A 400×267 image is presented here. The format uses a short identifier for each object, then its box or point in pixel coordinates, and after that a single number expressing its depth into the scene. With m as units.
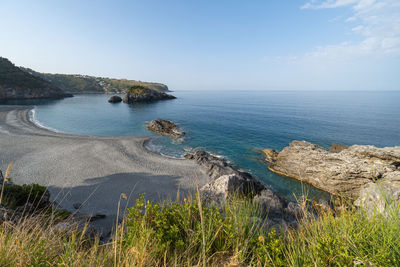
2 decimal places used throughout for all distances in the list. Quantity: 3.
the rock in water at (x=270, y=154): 24.62
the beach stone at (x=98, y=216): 11.19
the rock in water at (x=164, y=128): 36.35
